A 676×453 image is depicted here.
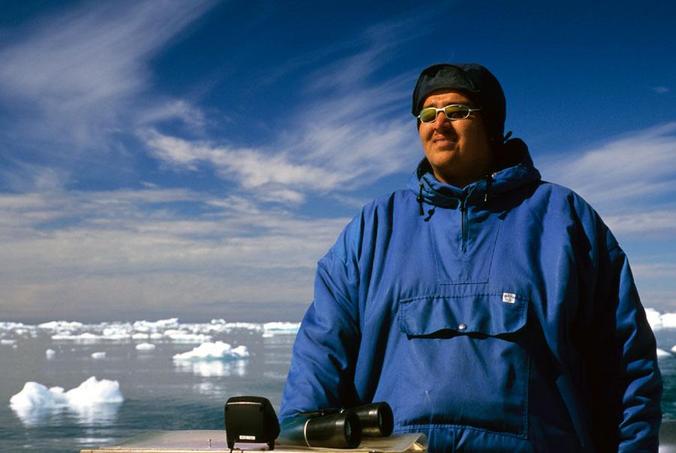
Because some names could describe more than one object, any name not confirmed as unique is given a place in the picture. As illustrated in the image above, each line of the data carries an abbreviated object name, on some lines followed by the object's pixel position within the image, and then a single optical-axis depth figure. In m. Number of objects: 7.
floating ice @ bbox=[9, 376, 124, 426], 17.05
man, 1.68
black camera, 1.22
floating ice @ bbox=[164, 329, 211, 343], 39.31
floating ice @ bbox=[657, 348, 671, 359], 21.52
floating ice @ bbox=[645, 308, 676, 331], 39.16
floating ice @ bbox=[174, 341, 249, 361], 25.28
